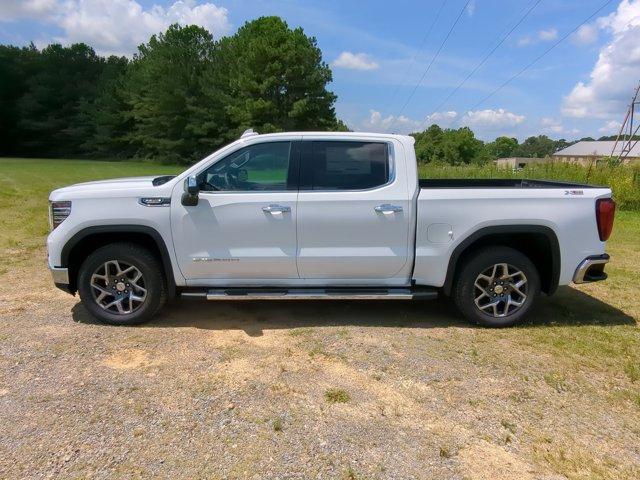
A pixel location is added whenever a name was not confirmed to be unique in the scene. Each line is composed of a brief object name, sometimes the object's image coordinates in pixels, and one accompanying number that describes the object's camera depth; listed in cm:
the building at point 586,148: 7795
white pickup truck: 454
